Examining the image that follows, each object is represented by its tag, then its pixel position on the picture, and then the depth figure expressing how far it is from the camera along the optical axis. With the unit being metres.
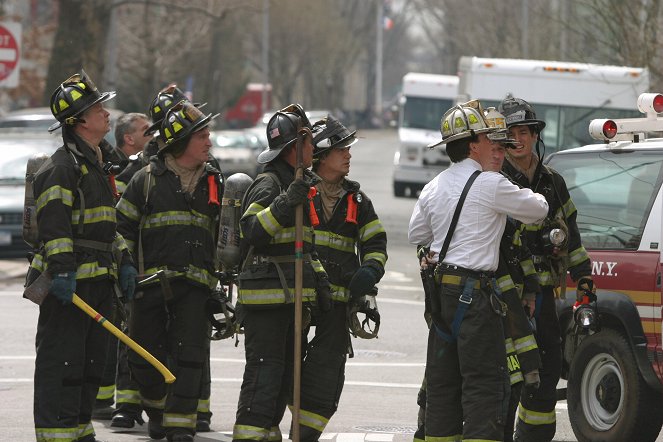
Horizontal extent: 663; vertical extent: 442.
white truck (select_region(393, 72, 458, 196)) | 66.56
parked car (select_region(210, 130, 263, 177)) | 72.19
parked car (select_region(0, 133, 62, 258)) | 35.00
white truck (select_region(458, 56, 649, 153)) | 43.94
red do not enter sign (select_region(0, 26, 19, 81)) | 38.75
